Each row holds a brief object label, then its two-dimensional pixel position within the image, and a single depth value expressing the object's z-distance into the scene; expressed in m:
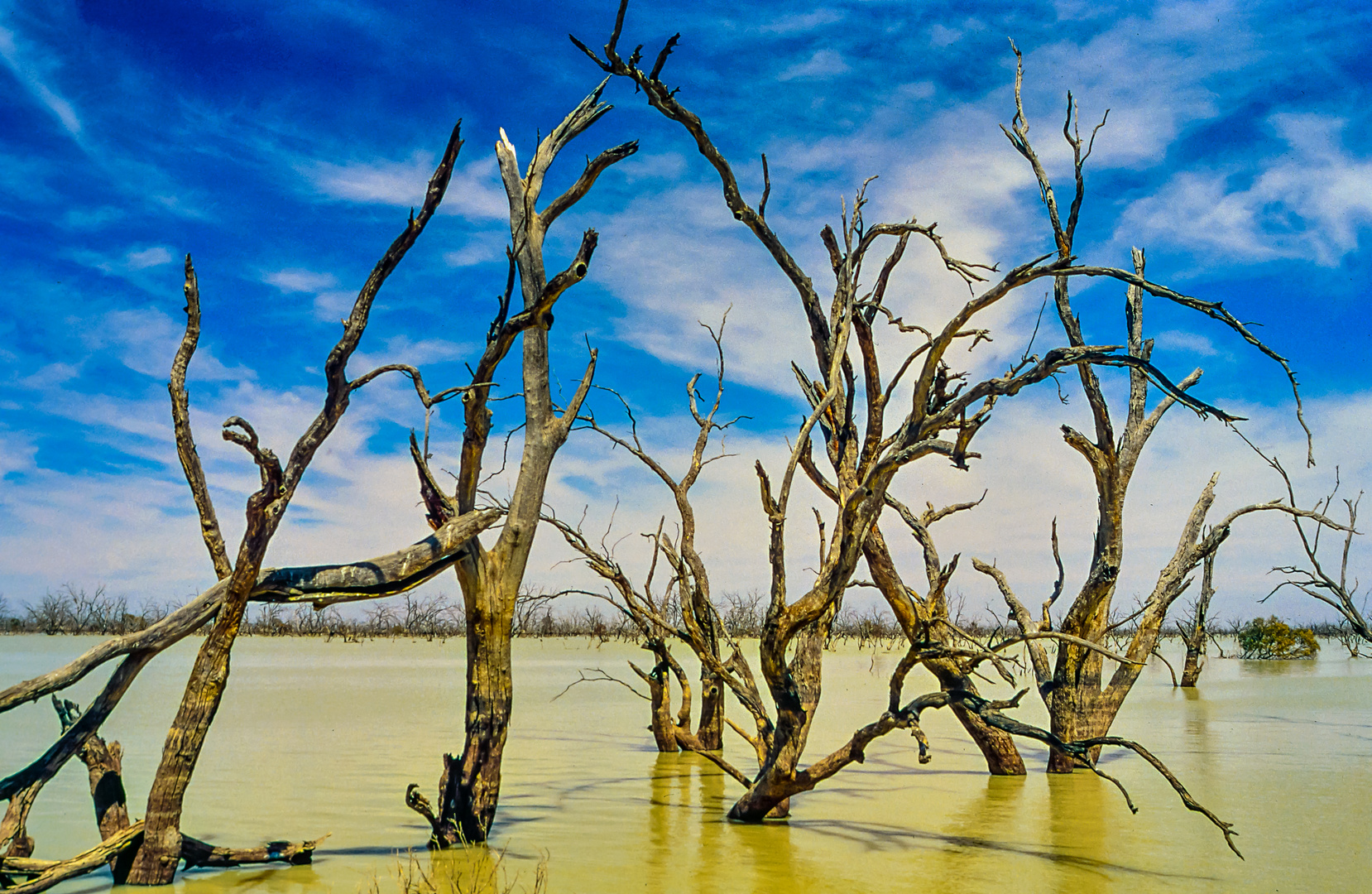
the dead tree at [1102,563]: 8.64
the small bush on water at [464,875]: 4.95
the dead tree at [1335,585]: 12.16
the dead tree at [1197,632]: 15.53
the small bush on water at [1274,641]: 26.30
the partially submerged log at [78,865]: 4.68
